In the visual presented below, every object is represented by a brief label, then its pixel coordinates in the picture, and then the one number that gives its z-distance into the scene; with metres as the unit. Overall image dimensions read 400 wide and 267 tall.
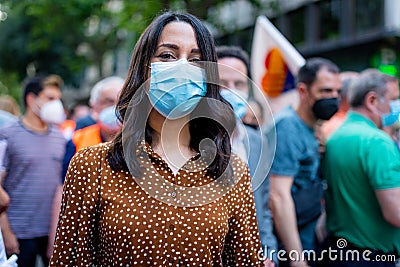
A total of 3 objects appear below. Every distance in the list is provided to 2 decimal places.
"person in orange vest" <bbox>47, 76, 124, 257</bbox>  5.04
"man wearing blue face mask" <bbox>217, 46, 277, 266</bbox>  3.43
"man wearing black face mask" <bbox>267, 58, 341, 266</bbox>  4.25
